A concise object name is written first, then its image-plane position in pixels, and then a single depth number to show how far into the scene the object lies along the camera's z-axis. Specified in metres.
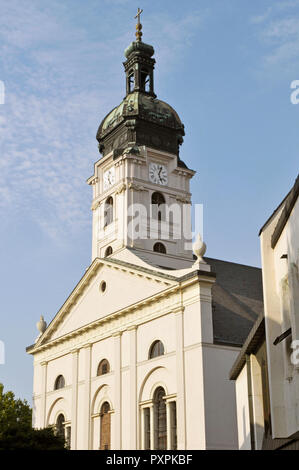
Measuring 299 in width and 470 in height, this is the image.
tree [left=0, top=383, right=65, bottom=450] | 36.12
